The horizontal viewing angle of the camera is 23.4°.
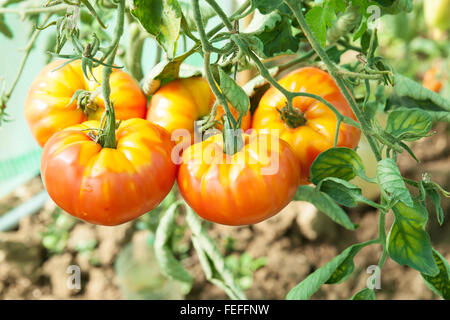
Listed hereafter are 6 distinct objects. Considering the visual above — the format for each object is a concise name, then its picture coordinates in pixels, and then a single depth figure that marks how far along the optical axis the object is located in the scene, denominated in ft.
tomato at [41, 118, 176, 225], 2.14
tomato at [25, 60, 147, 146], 2.28
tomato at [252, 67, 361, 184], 2.28
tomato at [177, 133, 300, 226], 2.16
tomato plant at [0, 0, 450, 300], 2.07
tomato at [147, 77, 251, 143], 2.30
